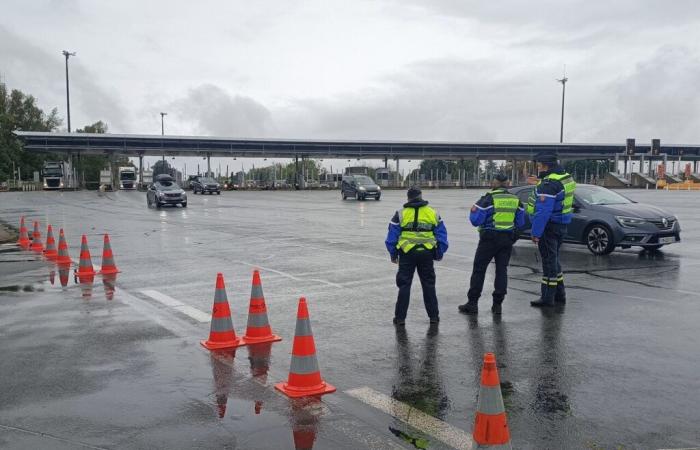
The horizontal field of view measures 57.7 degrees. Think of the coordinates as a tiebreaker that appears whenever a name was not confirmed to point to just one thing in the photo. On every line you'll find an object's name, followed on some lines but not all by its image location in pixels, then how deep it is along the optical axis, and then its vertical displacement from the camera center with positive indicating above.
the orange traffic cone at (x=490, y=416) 3.62 -1.41
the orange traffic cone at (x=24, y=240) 16.08 -1.99
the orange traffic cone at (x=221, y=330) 6.37 -1.67
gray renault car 12.84 -1.09
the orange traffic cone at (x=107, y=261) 11.36 -1.73
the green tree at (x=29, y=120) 87.19 +6.38
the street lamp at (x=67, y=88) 66.38 +7.92
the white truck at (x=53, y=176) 68.25 -1.34
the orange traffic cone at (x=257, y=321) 6.59 -1.61
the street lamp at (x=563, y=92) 74.56 +9.21
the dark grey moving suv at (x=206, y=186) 55.91 -1.76
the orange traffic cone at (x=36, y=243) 14.76 -1.90
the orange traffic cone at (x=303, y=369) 5.04 -1.61
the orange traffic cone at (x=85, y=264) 10.89 -1.73
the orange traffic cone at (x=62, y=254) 12.76 -1.84
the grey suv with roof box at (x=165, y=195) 34.38 -1.61
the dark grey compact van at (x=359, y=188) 42.68 -1.33
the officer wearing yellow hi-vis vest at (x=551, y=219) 8.05 -0.61
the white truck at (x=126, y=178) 74.94 -1.59
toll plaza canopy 70.32 +2.54
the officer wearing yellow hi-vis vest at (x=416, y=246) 7.14 -0.87
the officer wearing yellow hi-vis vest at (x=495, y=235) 7.88 -0.80
